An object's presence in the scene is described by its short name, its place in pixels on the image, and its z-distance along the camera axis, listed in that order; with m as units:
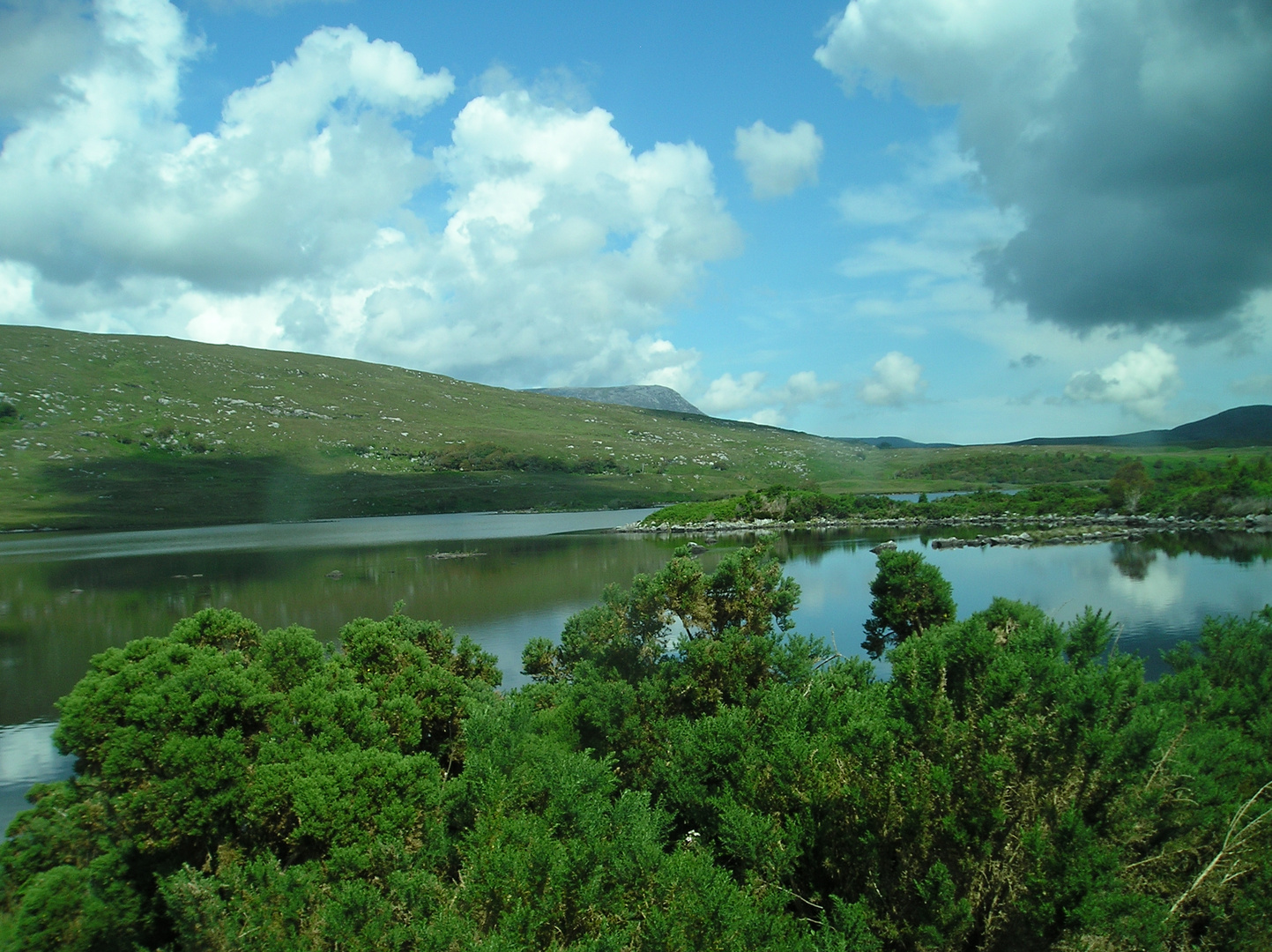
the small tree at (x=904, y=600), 25.59
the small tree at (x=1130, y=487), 82.19
